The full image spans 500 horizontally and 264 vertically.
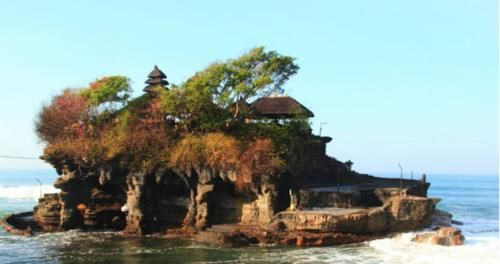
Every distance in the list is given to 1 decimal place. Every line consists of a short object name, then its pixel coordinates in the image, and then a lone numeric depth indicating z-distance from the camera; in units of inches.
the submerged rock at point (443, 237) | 948.6
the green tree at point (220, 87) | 1146.0
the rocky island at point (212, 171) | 1004.6
